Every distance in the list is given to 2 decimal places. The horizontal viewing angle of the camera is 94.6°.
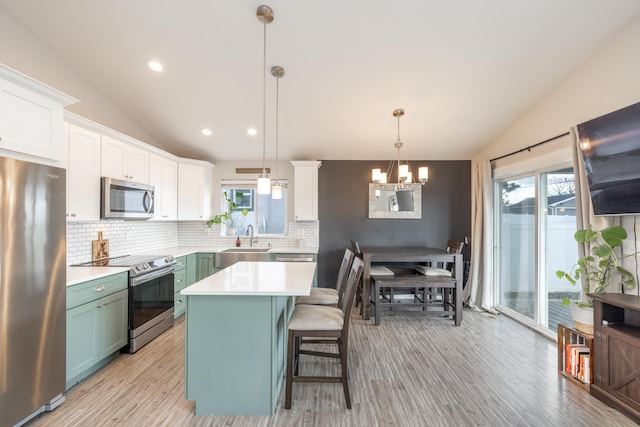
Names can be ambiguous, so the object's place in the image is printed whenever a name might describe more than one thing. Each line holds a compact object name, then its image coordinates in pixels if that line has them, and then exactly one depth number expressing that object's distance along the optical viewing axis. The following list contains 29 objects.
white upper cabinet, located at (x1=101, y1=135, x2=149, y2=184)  3.17
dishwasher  4.65
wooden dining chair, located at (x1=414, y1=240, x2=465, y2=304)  4.20
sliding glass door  3.43
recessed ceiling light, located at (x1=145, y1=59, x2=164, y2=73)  3.04
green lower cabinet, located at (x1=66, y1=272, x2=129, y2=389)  2.36
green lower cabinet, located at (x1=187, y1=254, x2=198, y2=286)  4.34
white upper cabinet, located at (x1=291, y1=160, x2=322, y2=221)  4.93
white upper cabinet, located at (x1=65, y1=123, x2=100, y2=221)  2.75
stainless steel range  3.02
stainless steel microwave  3.07
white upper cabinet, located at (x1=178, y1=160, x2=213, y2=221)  4.63
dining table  4.03
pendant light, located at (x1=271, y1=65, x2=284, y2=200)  2.81
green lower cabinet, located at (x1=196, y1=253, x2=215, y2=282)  4.61
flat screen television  2.24
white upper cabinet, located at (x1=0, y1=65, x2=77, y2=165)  1.88
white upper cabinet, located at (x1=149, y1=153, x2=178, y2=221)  4.03
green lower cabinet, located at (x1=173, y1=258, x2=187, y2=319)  3.92
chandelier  3.35
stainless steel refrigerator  1.79
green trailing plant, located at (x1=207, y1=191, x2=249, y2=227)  5.08
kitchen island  2.06
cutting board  3.39
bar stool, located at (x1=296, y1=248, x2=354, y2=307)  2.86
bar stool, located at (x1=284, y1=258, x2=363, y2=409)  2.13
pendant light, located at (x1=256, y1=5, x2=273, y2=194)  2.41
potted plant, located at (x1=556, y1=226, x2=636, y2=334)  2.40
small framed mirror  5.11
